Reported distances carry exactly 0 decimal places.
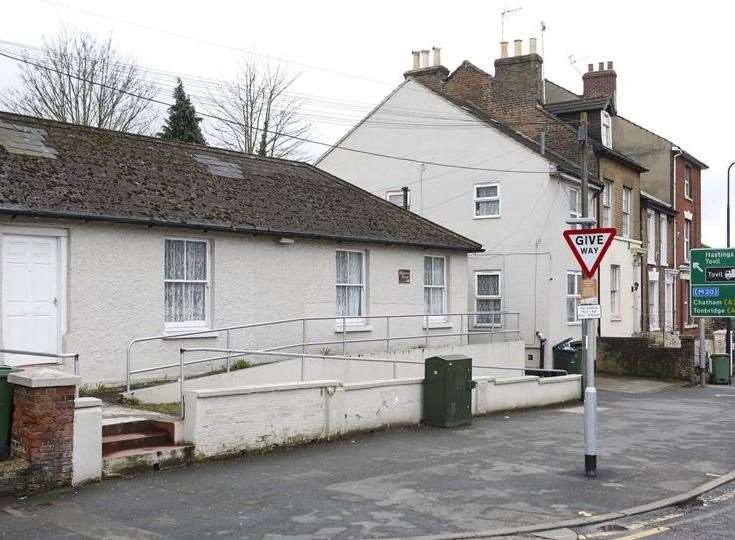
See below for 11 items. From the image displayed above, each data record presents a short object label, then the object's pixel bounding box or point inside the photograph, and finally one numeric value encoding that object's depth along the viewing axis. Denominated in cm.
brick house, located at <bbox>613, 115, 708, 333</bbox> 3681
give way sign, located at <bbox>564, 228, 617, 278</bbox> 1057
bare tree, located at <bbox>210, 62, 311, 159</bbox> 3944
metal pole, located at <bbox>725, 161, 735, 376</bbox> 3200
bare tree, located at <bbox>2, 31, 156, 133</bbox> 3272
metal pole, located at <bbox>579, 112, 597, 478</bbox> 1045
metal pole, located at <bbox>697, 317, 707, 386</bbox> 2770
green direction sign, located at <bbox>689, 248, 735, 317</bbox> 2625
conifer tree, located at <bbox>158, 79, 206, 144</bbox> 3491
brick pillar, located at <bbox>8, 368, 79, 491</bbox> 872
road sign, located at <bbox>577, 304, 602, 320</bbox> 1060
